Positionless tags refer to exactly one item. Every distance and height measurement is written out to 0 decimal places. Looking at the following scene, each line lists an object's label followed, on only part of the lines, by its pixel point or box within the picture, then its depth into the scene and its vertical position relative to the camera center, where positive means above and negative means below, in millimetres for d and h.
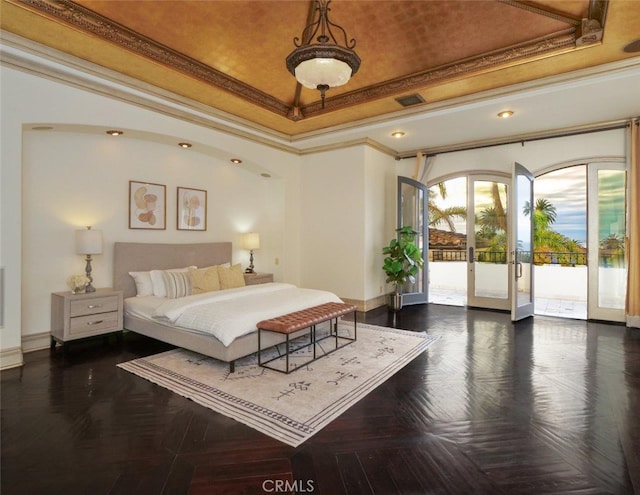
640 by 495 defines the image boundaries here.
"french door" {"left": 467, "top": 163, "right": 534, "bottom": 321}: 5836 +194
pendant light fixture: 2785 +1534
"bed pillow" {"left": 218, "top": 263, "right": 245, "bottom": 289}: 5266 -430
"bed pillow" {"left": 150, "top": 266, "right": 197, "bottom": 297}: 4758 -482
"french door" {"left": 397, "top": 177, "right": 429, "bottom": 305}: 6898 +599
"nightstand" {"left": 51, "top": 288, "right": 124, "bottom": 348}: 3920 -781
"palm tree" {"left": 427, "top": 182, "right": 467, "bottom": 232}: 10320 +1119
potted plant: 6422 -231
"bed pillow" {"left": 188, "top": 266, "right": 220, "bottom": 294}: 4891 -448
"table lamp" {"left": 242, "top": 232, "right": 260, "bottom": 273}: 6301 +141
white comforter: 3436 -653
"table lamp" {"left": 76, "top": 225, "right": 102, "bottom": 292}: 4125 +53
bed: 3508 -623
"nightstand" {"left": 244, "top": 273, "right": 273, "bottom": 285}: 5926 -503
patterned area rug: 2578 -1215
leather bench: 3475 -759
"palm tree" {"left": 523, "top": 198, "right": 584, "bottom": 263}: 8898 +389
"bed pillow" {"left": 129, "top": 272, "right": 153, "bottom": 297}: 4765 -493
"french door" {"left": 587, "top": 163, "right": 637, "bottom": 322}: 5438 +178
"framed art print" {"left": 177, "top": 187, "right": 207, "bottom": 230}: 5570 +644
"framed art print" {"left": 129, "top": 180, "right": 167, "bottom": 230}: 4961 +621
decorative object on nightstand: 4102 -424
